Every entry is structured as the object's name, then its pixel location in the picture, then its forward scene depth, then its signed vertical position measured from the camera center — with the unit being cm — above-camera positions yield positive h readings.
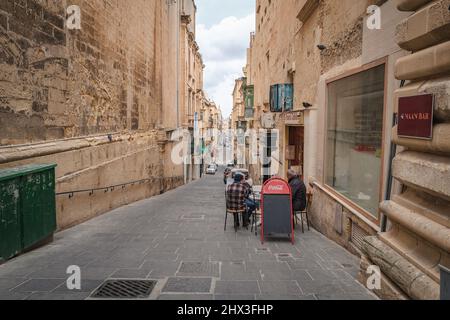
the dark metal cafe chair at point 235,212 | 778 -168
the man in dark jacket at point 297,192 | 778 -124
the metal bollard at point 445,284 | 239 -100
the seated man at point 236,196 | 776 -133
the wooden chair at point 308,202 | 897 -170
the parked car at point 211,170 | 4833 -485
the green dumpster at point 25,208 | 509 -115
